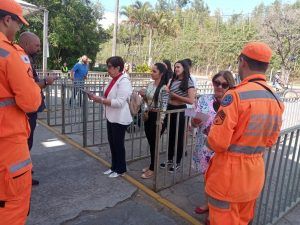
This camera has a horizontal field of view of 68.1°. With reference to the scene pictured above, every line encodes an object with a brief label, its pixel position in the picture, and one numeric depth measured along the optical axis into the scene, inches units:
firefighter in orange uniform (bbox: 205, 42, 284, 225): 62.6
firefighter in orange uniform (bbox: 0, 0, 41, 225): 58.6
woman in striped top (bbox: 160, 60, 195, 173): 130.2
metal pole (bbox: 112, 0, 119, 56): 526.1
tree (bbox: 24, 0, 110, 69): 621.4
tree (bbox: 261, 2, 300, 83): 783.0
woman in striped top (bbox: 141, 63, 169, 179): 125.9
